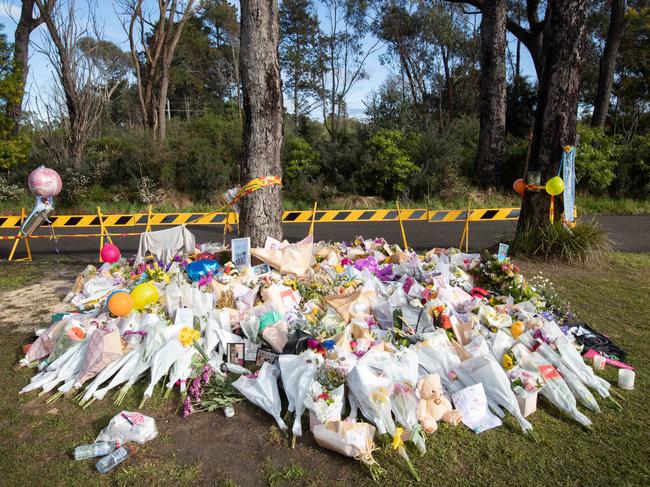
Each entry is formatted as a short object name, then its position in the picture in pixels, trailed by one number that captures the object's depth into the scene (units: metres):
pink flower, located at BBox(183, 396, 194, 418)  3.45
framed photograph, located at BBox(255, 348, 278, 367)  3.98
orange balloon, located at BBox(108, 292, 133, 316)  4.50
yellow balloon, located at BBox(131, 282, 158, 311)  4.65
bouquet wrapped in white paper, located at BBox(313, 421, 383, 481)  2.87
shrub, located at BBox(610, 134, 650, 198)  14.41
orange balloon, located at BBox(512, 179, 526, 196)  7.39
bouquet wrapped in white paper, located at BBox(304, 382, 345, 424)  3.11
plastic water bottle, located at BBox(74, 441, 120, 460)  3.00
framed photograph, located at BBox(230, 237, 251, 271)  5.68
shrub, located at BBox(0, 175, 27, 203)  16.95
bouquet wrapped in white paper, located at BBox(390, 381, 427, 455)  3.06
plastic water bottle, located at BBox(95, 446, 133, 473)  2.87
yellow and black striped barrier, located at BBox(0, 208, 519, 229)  7.66
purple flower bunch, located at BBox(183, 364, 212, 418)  3.49
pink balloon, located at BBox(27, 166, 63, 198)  6.61
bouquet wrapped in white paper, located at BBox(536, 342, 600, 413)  3.49
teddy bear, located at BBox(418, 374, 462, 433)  3.26
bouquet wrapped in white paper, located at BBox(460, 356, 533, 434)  3.35
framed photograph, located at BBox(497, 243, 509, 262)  5.90
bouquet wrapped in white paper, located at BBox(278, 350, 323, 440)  3.33
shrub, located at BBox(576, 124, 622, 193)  14.25
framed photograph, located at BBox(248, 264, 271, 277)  5.55
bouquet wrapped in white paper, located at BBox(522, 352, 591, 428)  3.37
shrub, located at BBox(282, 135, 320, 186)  16.67
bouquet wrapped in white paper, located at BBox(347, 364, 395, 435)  3.11
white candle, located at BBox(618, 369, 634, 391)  3.73
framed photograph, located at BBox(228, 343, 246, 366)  4.07
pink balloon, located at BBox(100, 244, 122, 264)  6.26
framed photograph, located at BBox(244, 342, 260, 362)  4.09
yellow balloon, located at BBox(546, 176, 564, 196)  6.85
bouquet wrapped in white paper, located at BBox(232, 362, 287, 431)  3.40
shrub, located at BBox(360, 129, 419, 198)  15.68
